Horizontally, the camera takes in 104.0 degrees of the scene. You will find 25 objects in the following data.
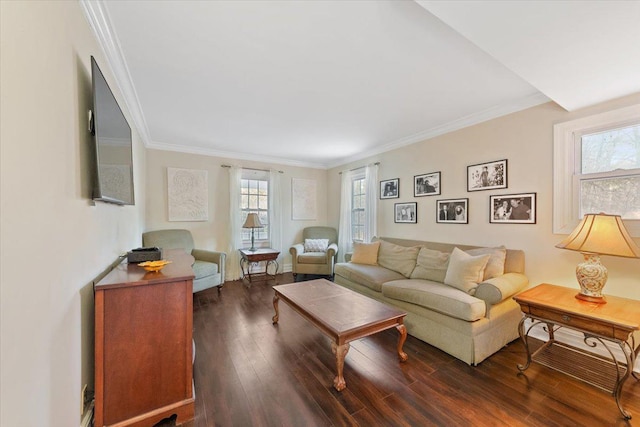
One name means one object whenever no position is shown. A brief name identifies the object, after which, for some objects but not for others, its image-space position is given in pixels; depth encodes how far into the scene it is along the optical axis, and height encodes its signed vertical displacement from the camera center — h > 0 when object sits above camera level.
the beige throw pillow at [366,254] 3.78 -0.62
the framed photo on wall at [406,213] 3.81 +0.01
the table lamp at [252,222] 4.53 -0.17
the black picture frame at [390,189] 4.09 +0.42
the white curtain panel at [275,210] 5.13 +0.06
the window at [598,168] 2.09 +0.41
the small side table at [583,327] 1.61 -0.78
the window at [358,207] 4.94 +0.12
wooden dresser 1.34 -0.77
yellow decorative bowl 1.67 -0.36
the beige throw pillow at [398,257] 3.30 -0.61
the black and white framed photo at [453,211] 3.16 +0.03
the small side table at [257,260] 4.33 -0.89
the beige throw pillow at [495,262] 2.50 -0.50
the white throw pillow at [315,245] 4.95 -0.64
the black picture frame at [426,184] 3.50 +0.42
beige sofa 2.13 -0.82
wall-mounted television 1.36 +0.43
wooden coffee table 1.83 -0.85
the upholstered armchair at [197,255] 3.54 -0.66
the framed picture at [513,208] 2.60 +0.06
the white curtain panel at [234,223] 4.69 -0.19
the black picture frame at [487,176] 2.82 +0.45
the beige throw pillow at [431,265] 2.86 -0.62
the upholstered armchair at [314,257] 4.51 -0.79
